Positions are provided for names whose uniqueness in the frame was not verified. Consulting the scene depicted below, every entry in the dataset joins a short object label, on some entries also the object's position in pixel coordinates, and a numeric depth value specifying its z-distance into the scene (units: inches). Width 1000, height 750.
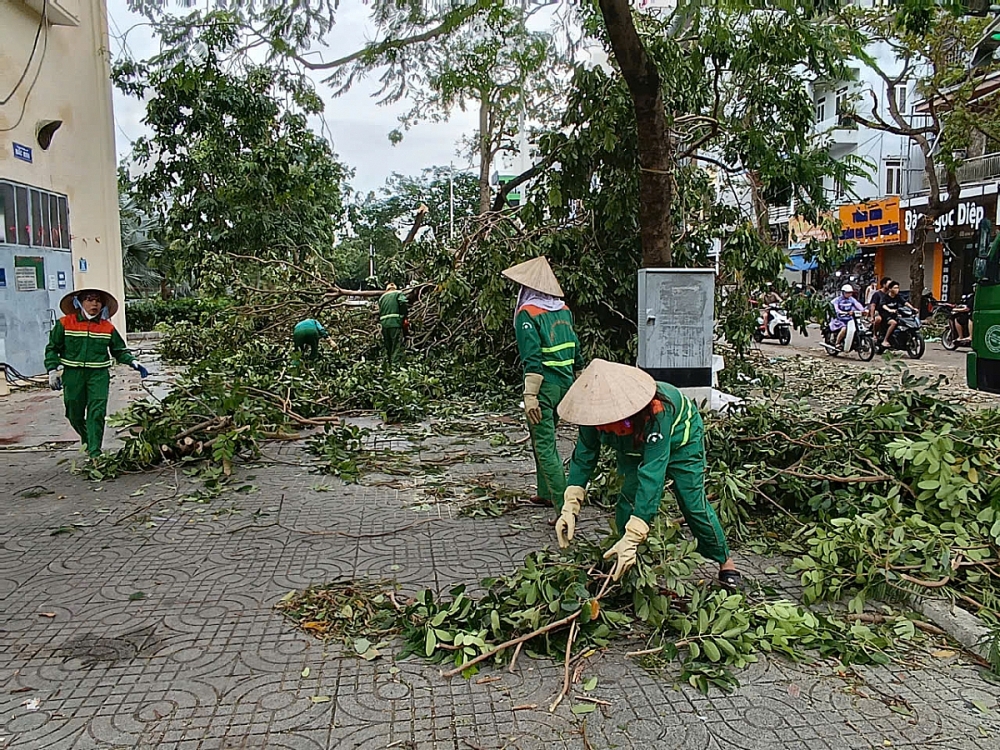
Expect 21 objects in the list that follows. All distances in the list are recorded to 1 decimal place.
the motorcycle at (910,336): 613.0
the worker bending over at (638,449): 147.9
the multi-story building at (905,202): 923.4
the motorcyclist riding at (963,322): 665.0
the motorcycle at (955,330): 665.6
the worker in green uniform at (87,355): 288.8
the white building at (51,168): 485.4
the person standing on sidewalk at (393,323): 522.9
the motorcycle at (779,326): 782.1
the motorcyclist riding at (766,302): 426.0
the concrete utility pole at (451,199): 500.7
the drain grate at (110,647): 151.0
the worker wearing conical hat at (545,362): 225.8
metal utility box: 333.7
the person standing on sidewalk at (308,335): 518.9
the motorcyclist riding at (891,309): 620.7
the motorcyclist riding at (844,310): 641.6
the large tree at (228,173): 693.9
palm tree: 1047.6
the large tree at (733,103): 343.3
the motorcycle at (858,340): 625.6
